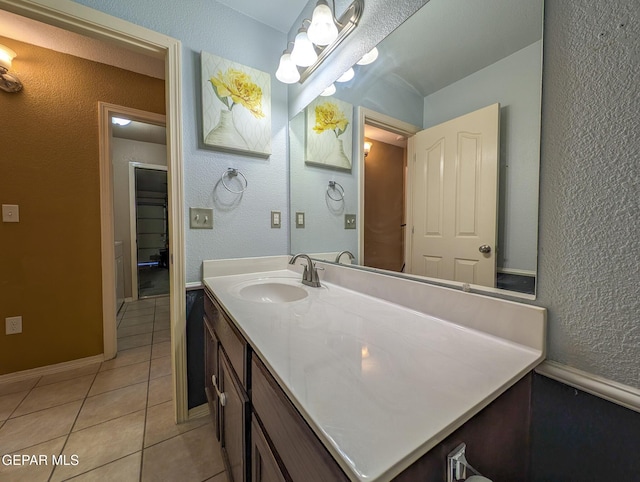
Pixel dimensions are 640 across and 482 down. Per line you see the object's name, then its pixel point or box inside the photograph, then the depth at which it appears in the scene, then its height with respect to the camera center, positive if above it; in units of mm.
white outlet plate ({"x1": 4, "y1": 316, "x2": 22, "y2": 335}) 1696 -646
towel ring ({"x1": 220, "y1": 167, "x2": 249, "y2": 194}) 1424 +323
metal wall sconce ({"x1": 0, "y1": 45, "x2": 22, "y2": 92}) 1521 +974
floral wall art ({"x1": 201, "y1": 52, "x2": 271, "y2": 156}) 1339 +702
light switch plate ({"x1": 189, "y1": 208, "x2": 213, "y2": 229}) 1339 +69
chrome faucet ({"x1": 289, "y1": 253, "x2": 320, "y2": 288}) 1233 -225
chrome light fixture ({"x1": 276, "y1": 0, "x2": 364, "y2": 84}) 1099 +924
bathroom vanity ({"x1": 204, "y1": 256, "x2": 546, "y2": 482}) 351 -274
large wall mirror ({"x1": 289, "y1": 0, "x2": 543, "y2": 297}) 632 +280
